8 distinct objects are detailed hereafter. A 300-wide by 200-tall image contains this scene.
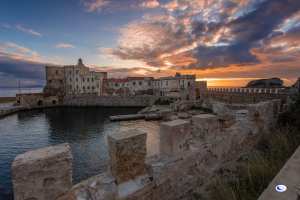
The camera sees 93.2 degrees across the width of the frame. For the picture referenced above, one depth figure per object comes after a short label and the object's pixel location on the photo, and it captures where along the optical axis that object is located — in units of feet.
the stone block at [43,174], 5.51
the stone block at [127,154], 8.08
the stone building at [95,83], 147.74
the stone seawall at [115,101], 135.33
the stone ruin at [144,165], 5.93
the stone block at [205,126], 12.68
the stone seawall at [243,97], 40.32
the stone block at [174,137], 10.02
